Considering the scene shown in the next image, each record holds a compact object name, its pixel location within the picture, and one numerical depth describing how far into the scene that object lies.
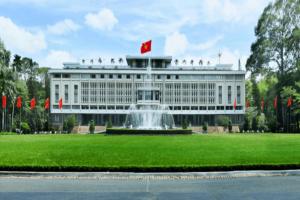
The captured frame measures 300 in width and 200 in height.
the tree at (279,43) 62.75
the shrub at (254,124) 75.65
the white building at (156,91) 97.75
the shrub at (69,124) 80.94
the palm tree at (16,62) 83.50
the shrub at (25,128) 70.94
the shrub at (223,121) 87.19
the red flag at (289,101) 59.78
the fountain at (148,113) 62.00
